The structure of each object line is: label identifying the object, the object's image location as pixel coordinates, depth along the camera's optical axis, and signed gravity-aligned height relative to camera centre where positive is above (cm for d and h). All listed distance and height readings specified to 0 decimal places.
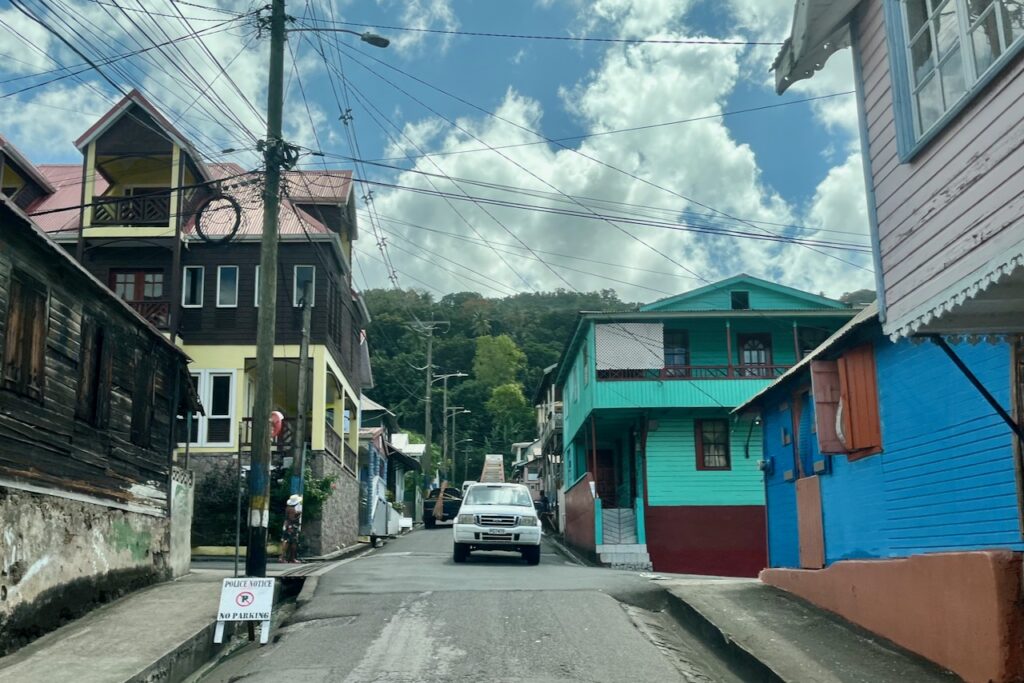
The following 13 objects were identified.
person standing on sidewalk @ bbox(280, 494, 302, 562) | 2298 -19
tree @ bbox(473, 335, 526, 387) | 10025 +1580
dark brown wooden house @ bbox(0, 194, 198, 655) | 1145 +110
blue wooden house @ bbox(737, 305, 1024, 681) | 855 +23
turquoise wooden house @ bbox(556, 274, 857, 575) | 2827 +313
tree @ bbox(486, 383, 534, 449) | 9425 +1013
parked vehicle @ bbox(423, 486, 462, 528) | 4688 +48
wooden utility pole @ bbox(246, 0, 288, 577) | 1470 +300
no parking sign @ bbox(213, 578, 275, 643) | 1167 -93
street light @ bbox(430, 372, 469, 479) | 6506 +599
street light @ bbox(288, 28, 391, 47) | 1577 +749
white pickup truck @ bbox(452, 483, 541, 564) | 2061 -20
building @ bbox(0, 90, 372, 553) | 2666 +704
